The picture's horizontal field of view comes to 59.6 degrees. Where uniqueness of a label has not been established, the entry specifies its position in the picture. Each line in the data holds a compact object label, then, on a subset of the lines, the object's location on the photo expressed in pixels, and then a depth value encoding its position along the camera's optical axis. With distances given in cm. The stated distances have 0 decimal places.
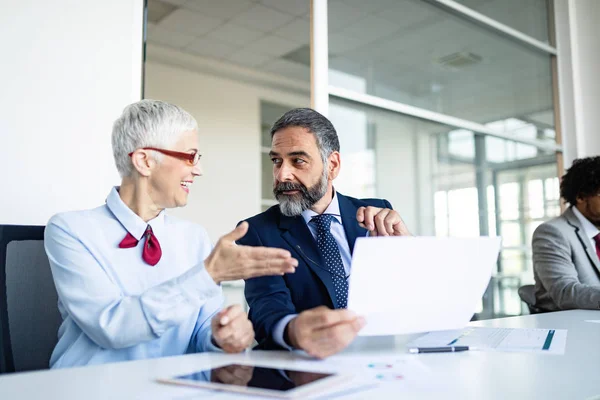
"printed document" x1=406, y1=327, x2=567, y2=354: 123
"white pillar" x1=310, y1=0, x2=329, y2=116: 300
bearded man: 114
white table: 84
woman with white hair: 120
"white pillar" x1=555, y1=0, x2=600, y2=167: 479
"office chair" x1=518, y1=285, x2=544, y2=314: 284
